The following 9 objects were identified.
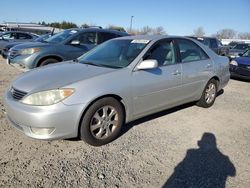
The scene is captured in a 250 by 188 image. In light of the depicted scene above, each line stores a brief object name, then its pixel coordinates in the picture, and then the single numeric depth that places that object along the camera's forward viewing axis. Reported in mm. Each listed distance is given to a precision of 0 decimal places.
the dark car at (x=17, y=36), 11781
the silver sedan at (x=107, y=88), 2359
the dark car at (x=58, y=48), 5099
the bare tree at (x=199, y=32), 64829
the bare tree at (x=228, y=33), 70112
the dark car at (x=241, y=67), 6789
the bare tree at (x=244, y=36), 70207
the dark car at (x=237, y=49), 11468
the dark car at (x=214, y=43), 11269
